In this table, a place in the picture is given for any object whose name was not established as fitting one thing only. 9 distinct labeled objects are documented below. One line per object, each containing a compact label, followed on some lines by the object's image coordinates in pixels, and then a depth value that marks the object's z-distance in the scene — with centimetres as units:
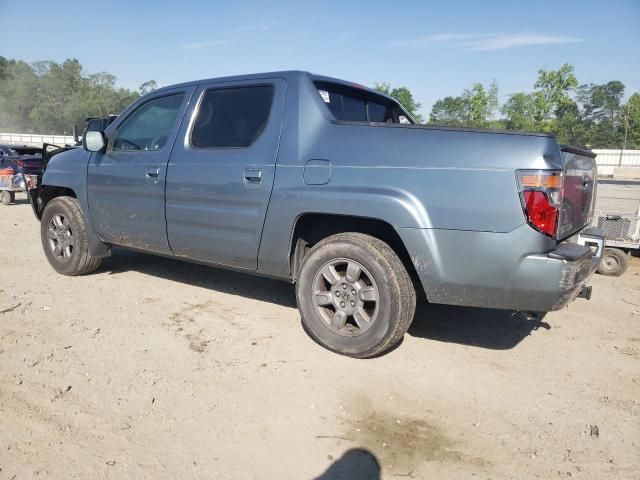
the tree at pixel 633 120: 5644
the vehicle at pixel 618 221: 623
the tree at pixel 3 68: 10569
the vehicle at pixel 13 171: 1291
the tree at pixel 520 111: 5211
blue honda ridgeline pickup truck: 273
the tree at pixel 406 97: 7593
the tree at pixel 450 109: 6144
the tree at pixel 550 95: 4822
